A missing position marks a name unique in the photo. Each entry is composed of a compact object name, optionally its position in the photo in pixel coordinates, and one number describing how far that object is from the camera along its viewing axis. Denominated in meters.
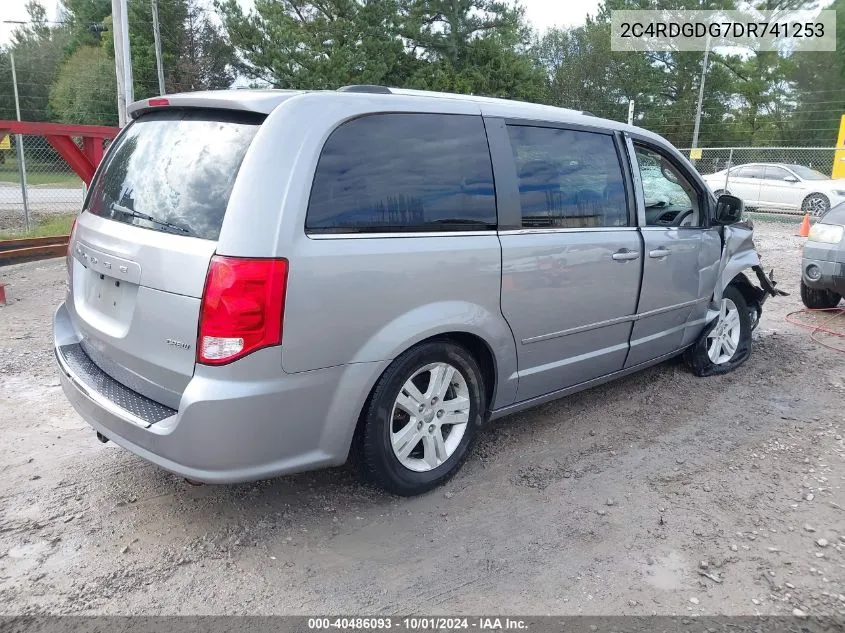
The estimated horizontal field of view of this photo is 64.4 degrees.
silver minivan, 2.52
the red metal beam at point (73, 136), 7.09
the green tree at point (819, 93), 35.91
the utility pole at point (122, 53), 10.63
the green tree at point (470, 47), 33.00
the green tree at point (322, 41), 30.11
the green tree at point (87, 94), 31.78
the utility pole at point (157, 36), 24.65
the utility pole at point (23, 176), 11.33
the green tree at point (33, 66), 38.59
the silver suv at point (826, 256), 6.37
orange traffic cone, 13.72
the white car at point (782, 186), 16.53
